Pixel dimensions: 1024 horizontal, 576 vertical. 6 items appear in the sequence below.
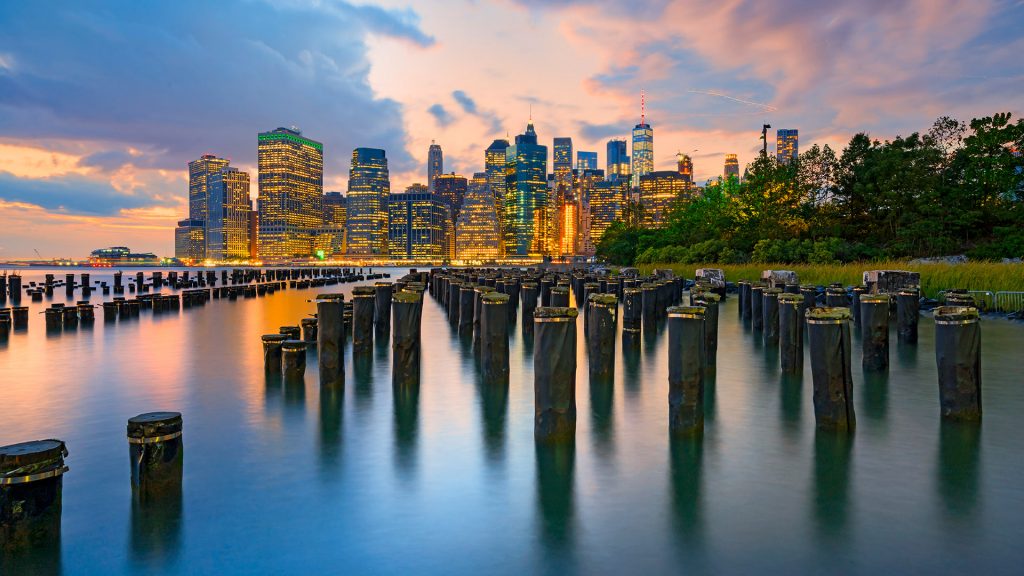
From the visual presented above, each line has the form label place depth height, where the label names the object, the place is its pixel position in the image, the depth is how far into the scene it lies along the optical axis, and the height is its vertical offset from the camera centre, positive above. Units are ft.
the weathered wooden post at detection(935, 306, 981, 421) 30.60 -4.23
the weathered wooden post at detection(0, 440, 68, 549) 18.53 -6.45
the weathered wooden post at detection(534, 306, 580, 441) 28.71 -4.49
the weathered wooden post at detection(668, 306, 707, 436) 30.19 -4.51
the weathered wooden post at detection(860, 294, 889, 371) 43.29 -4.29
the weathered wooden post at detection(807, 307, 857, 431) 29.22 -4.36
